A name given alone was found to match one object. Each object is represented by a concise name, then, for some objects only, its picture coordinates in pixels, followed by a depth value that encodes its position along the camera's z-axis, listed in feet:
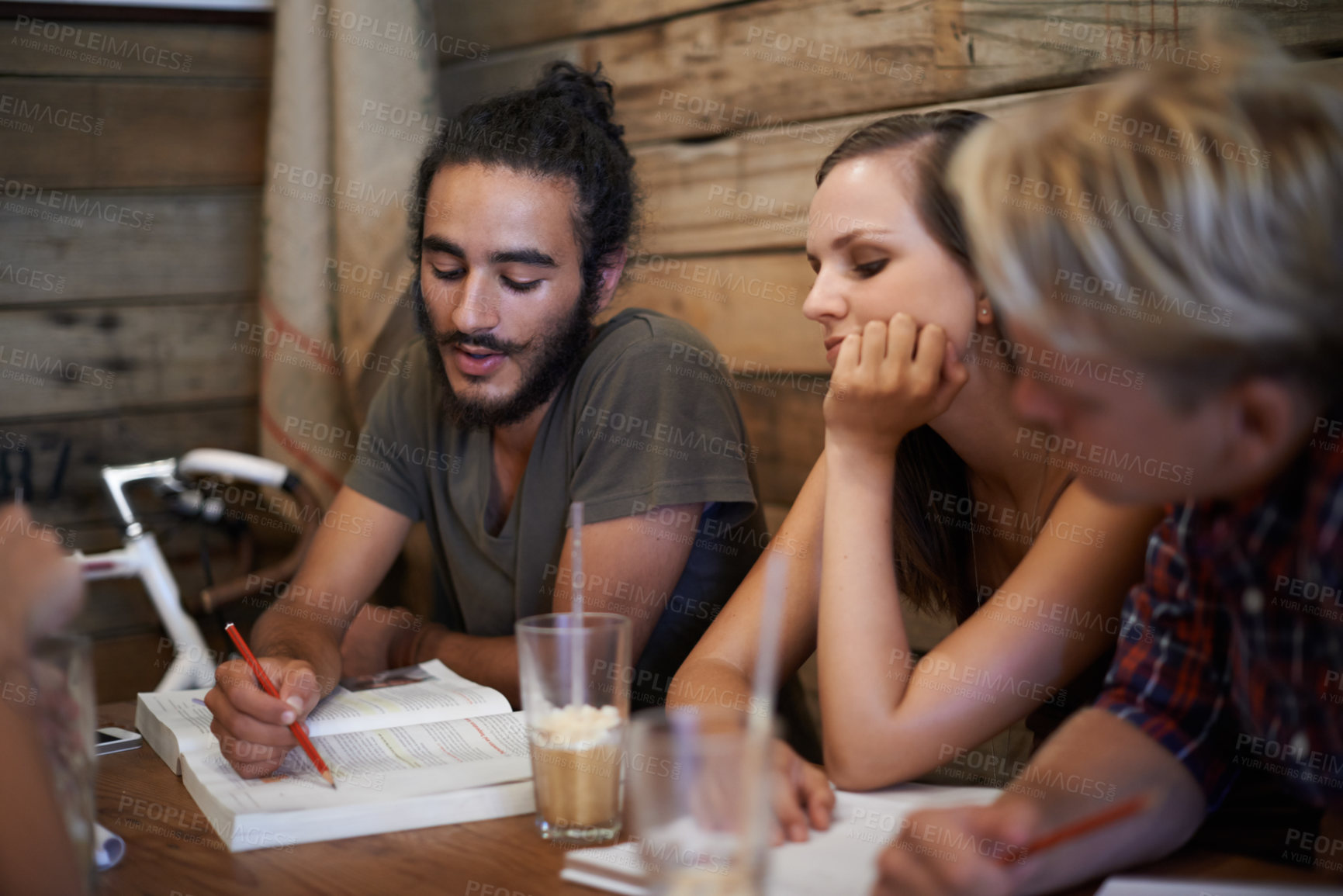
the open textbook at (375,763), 2.71
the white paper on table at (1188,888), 2.16
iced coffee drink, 2.59
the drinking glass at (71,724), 2.04
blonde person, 2.08
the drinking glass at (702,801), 1.76
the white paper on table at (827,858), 2.27
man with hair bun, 4.40
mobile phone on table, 3.55
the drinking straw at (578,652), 2.58
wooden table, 2.40
